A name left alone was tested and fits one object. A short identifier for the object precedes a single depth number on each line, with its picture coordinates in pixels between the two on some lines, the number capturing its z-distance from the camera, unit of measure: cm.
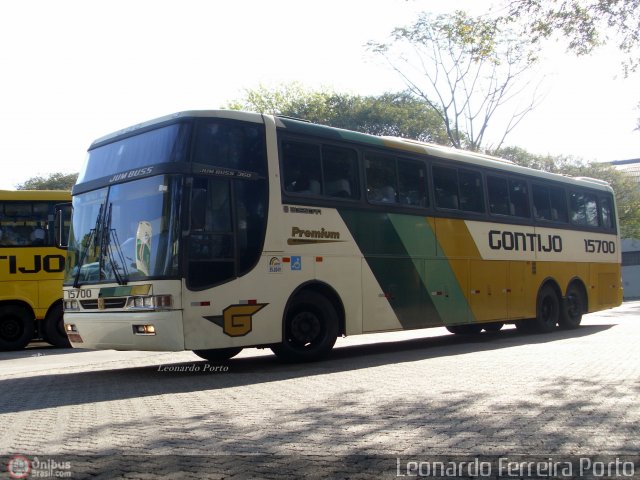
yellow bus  1714
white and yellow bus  994
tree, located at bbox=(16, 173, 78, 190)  5700
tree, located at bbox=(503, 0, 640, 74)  1205
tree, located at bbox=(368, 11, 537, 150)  3225
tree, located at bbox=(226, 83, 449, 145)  4481
